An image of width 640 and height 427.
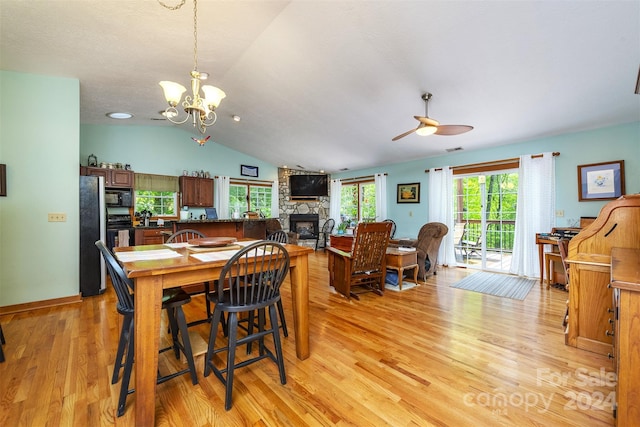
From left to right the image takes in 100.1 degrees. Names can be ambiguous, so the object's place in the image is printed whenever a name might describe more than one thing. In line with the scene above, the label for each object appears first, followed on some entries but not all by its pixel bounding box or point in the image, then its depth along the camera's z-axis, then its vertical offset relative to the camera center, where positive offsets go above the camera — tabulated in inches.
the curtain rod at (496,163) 172.5 +35.4
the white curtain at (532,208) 169.0 +2.4
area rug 145.9 -44.1
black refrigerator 137.7 -9.8
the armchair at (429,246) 172.7 -22.5
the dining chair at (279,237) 120.9 -11.5
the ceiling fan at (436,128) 116.0 +37.5
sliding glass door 193.2 -4.9
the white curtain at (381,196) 265.1 +15.7
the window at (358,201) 288.2 +11.7
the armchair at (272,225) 240.1 -12.1
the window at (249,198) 275.0 +15.0
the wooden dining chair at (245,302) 61.4 -22.5
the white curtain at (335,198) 309.6 +15.9
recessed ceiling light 182.2 +66.8
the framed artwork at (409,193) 239.8 +17.4
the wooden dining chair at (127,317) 57.4 -25.1
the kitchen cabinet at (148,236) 190.7 -17.4
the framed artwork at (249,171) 279.3 +43.5
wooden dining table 53.6 -18.6
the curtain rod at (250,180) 273.9 +32.9
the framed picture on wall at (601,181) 146.9 +17.6
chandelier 82.2 +37.3
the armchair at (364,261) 134.3 -26.0
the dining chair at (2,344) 78.4 -42.1
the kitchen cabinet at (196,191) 235.4 +18.9
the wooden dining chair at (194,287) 92.6 -38.0
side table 151.8 -28.7
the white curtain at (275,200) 295.4 +13.0
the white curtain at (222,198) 258.5 +13.3
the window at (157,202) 222.7 +8.3
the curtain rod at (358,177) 280.9 +37.0
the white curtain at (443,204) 215.0 +6.3
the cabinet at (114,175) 187.3 +26.9
